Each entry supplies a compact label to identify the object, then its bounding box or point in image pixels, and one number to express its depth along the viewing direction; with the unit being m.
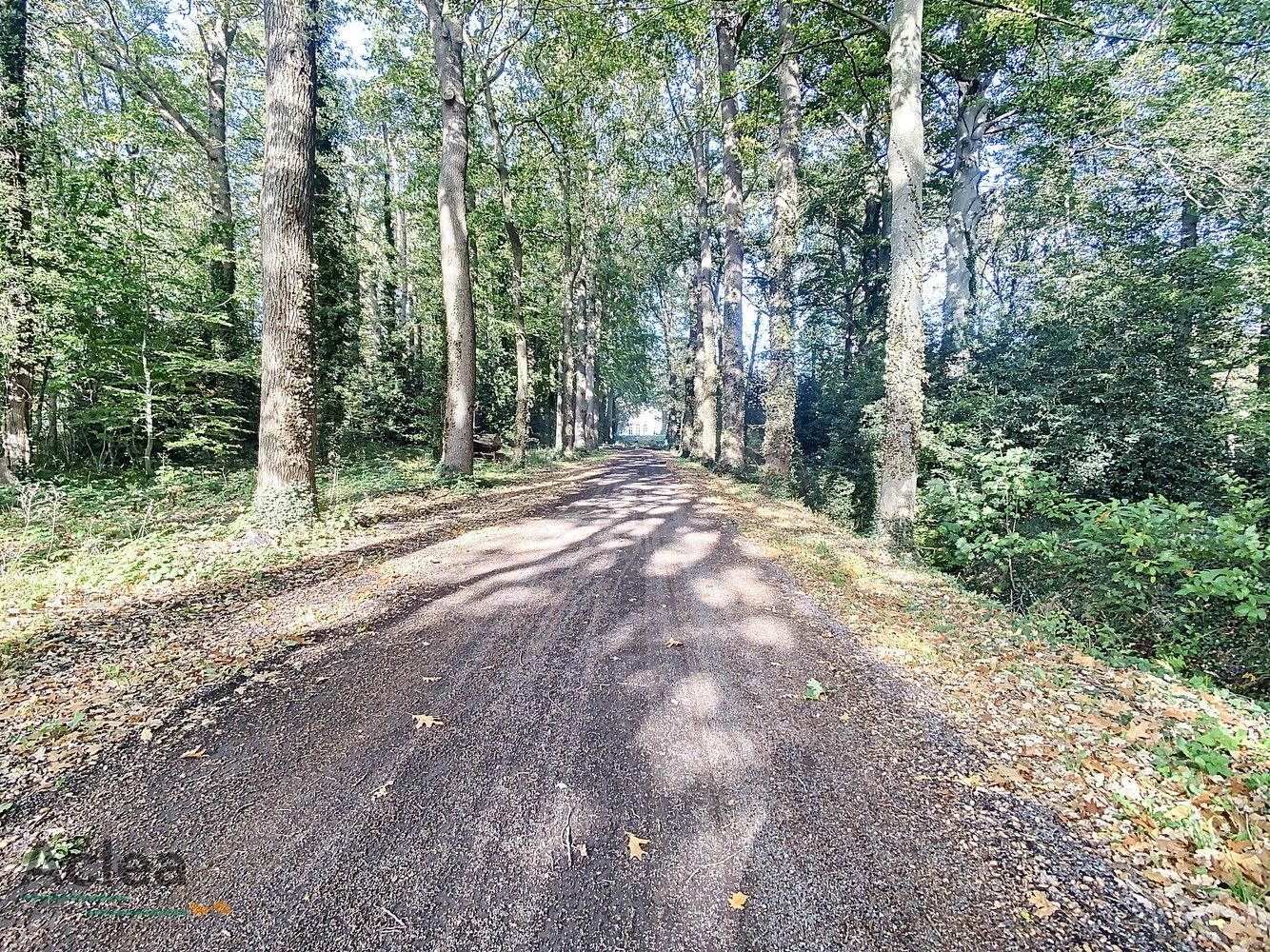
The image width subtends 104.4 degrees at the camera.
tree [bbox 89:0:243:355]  11.40
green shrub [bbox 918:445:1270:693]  3.77
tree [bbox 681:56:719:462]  17.52
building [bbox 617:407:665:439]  81.69
